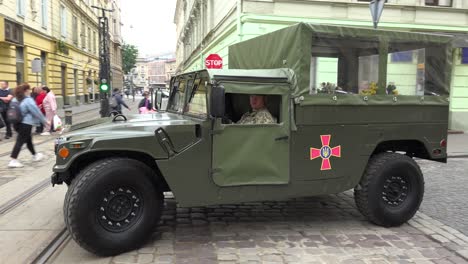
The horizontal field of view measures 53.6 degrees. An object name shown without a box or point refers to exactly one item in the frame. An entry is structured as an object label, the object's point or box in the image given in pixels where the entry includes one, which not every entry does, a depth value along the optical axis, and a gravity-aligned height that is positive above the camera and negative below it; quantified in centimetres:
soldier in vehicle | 510 -26
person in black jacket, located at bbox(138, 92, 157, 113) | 1617 -44
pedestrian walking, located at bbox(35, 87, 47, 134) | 1623 -35
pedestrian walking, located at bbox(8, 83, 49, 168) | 942 -73
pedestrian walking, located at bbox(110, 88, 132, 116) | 1761 -53
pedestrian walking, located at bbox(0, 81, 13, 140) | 1493 -44
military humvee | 452 -52
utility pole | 1919 -35
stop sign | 1564 +96
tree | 8650 +614
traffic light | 1959 +8
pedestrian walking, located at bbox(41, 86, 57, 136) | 1592 -68
